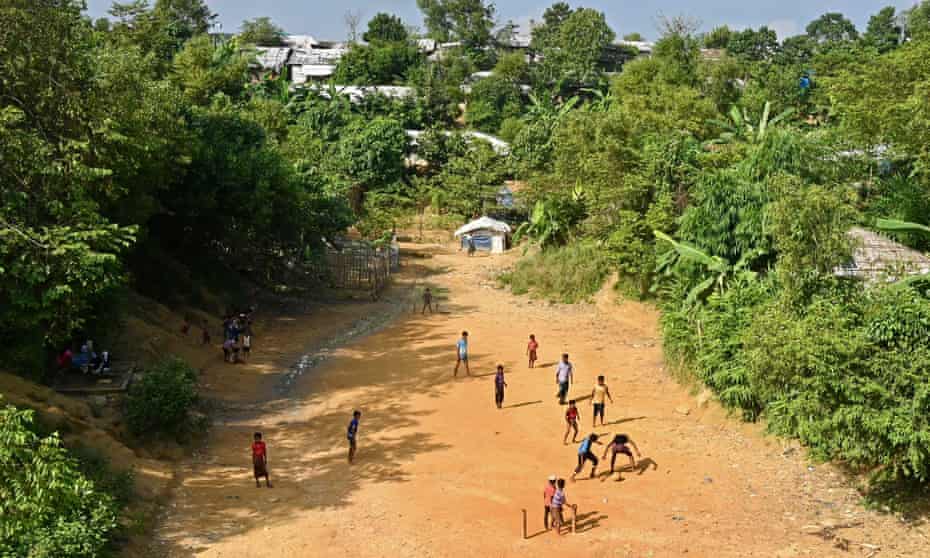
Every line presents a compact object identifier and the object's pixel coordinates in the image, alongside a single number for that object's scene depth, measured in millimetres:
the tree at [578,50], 70000
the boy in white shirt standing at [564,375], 20188
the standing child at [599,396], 18781
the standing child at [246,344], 24562
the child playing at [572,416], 17914
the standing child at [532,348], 23375
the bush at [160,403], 17203
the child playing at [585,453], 15922
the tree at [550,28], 77750
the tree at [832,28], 86438
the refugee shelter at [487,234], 44156
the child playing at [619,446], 16188
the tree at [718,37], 81188
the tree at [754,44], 74875
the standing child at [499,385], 20344
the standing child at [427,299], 30672
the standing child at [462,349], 22781
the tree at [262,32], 78562
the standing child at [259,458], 15695
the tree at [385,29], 83500
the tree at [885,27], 74125
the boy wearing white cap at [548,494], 13820
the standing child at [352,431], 17297
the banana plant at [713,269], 21391
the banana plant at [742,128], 30381
